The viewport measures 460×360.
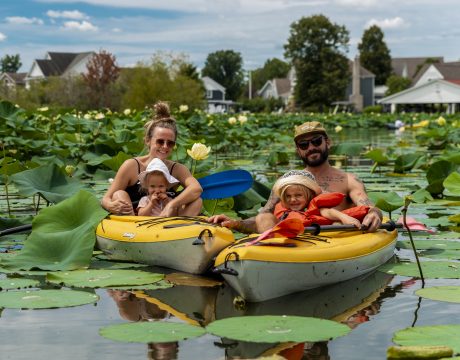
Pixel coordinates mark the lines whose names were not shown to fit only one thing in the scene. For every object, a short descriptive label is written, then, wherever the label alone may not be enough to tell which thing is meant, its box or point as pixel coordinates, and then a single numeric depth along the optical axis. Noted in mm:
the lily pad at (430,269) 4482
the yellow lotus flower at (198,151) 6242
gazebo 58562
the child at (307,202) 4508
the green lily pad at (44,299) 3779
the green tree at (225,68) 104125
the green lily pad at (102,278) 4273
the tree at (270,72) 111312
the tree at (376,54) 84938
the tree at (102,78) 36000
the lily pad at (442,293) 3931
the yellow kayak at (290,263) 3908
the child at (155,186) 5234
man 4957
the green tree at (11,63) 107562
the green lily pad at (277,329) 3146
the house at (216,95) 83031
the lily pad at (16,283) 4199
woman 5329
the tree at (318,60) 62656
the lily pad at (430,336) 3082
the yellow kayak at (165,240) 4559
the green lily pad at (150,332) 3205
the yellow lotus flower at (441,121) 17578
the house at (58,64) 68750
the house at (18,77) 77044
